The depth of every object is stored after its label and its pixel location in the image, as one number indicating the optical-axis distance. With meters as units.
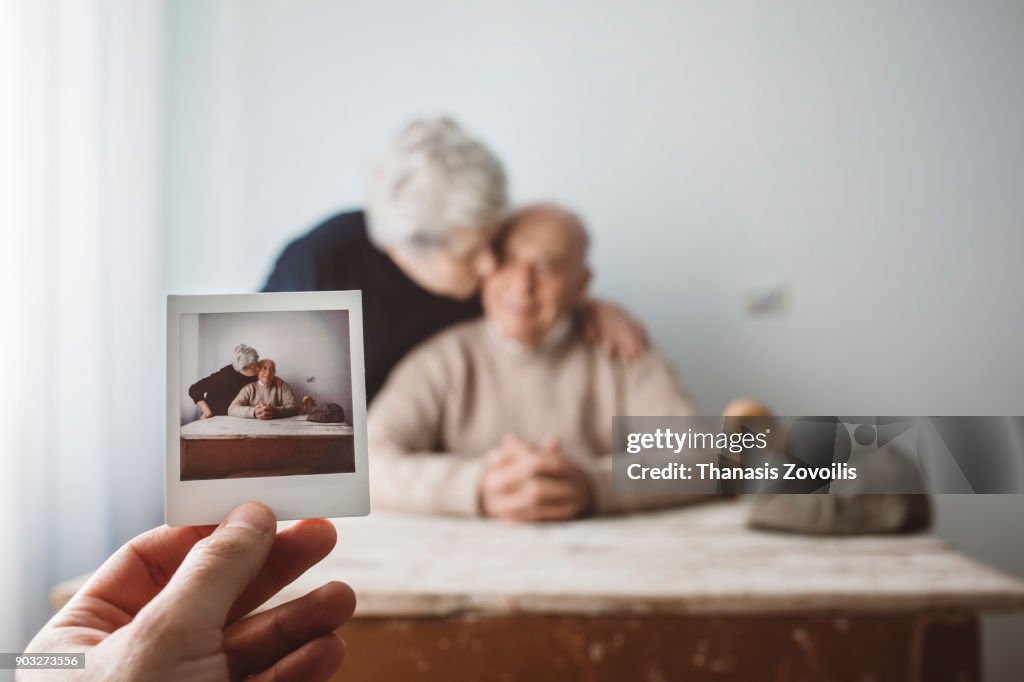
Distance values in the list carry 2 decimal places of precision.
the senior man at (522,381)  1.47
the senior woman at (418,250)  1.50
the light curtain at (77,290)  1.35
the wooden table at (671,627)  0.91
